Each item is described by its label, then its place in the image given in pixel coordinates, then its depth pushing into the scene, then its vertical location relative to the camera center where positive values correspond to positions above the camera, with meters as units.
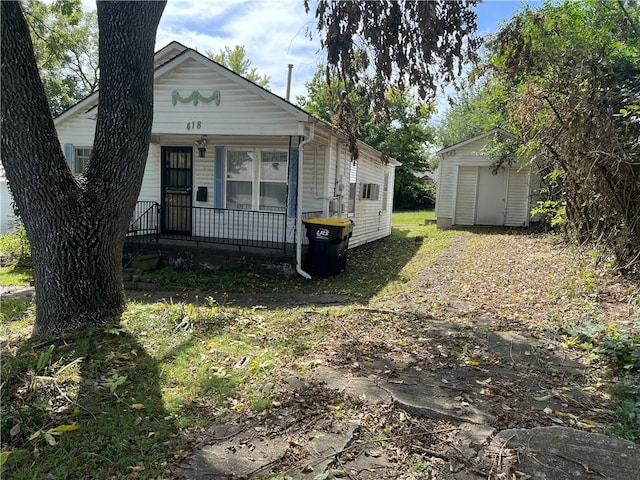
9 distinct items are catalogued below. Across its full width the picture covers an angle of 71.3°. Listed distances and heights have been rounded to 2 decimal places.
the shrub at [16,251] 11.20 -1.82
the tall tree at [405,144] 32.00 +3.72
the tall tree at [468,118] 14.05 +5.53
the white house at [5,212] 15.43 -1.24
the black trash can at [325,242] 9.36 -1.04
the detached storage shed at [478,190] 17.41 +0.40
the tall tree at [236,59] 34.28 +9.92
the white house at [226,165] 9.27 +0.59
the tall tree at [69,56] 14.03 +7.04
